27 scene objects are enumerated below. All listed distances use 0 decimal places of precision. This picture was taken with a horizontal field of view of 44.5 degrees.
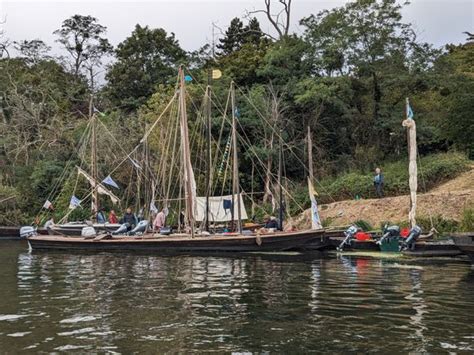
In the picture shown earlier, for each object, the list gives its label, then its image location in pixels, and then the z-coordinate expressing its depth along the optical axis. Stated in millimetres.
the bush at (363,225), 31941
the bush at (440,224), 30672
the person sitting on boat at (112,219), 38041
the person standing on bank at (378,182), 35812
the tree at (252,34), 65038
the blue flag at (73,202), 36344
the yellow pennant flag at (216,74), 32406
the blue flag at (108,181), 35081
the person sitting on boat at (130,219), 35125
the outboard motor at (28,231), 34594
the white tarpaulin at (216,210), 36719
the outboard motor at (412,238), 25766
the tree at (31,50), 71188
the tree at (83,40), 73562
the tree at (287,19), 55938
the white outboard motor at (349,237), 29012
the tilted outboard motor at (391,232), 26812
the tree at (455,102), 38162
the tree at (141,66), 55781
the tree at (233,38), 68312
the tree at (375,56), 43500
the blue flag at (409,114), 28172
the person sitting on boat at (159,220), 33244
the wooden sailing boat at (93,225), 34938
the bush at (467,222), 26422
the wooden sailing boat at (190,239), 28922
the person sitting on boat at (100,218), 38069
